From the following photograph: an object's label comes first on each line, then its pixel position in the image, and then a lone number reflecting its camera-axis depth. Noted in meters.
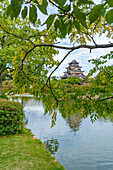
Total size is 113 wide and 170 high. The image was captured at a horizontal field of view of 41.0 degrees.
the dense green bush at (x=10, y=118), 6.22
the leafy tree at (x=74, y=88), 0.77
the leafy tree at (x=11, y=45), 11.53
